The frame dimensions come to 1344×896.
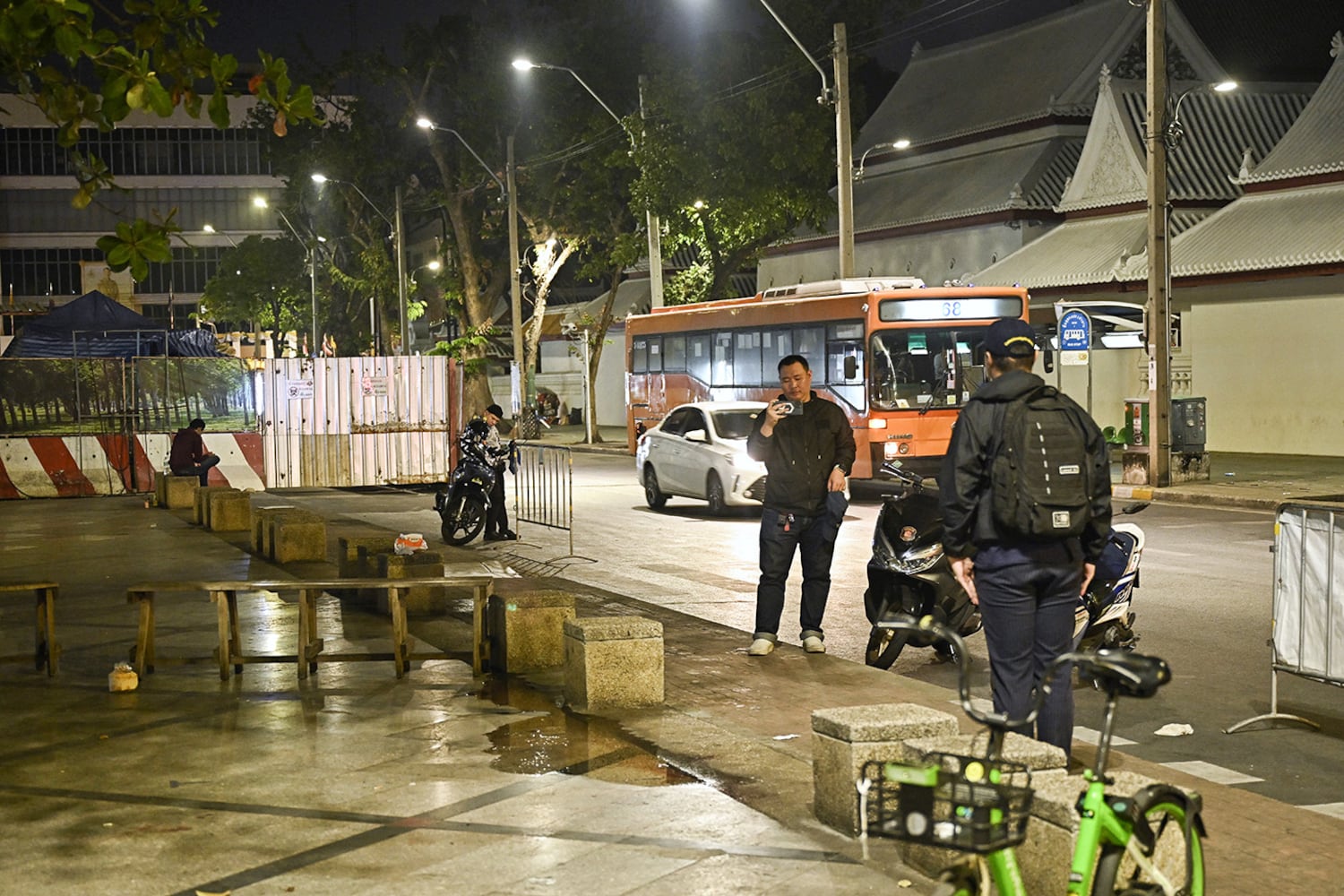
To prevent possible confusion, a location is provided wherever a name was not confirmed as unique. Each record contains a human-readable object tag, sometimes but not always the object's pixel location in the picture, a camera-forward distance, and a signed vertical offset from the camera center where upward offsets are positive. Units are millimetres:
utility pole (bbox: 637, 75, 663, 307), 39250 +3593
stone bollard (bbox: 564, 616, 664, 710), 8992 -1431
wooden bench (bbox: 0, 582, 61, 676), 10383 -1359
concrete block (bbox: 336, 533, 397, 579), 14164 -1254
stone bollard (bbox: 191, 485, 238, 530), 21250 -1222
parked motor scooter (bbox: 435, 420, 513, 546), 18984 -934
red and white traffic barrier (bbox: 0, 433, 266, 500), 26750 -824
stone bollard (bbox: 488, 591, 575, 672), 10258 -1414
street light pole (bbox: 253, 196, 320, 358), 70812 +6780
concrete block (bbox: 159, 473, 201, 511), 24500 -1165
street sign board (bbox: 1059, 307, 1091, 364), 25797 +1075
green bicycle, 3932 -1048
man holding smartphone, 10266 -490
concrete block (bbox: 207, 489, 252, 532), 20625 -1259
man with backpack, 6305 -428
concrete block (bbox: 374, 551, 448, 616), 12797 -1282
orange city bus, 24781 +791
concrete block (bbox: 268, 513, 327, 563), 16406 -1293
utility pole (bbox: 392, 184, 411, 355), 54562 +4977
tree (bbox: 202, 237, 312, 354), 84625 +6749
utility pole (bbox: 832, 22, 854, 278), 28828 +4505
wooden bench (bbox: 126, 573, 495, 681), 10219 -1297
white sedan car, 21672 -707
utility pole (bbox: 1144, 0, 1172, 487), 24328 +1611
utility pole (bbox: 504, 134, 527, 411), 44688 +3493
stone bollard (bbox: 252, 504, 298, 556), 17391 -1240
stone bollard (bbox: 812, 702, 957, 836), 6406 -1337
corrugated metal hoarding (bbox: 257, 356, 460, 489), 26750 -161
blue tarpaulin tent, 31844 +1592
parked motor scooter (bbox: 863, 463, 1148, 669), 9977 -1102
